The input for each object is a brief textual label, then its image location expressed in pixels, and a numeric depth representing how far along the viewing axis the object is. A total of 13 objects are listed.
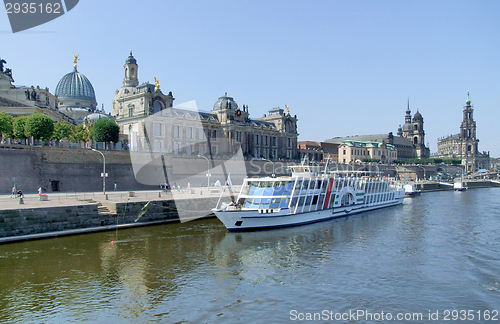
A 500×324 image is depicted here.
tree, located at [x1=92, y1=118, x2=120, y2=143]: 61.47
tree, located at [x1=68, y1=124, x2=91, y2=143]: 64.94
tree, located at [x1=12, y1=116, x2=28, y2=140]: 54.88
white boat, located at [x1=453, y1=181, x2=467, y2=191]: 107.94
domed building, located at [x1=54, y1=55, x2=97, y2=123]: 111.88
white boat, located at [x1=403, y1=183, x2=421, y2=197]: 85.25
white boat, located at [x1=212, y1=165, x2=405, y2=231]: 34.94
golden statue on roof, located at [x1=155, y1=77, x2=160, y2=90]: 83.50
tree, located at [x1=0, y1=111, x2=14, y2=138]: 52.38
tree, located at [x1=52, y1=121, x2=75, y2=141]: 61.70
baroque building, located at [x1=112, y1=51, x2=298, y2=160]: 81.88
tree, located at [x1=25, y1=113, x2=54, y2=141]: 53.75
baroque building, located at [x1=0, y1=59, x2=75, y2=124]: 68.25
